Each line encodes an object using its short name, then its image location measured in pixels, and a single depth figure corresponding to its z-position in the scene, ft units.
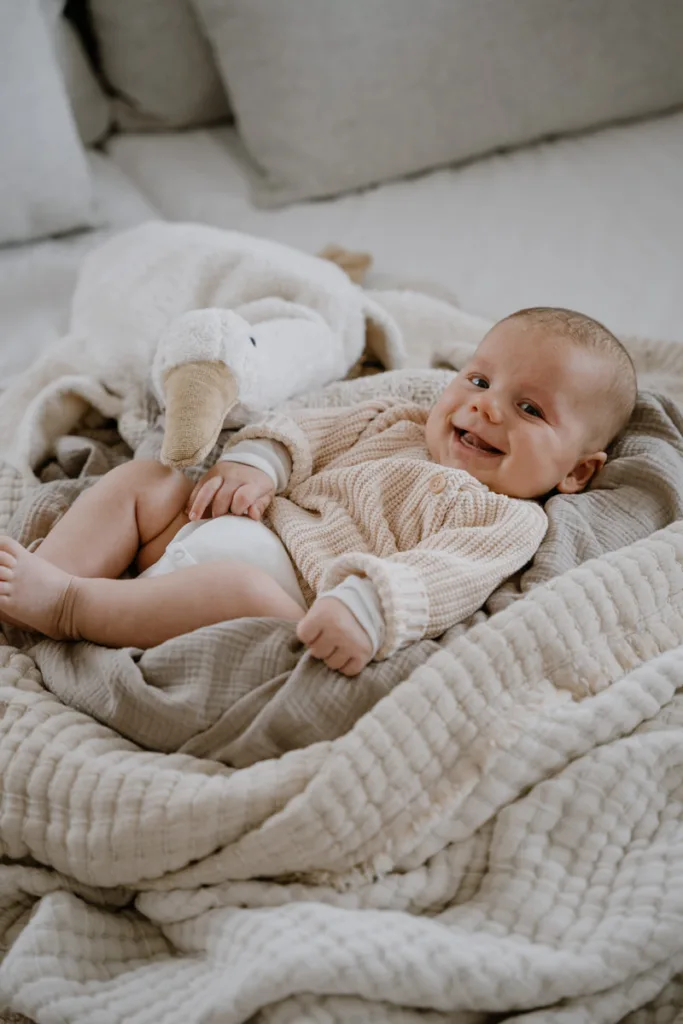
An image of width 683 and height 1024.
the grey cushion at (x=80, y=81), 6.25
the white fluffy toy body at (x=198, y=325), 3.97
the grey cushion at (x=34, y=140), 5.51
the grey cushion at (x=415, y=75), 6.09
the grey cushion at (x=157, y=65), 6.37
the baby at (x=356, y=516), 3.06
